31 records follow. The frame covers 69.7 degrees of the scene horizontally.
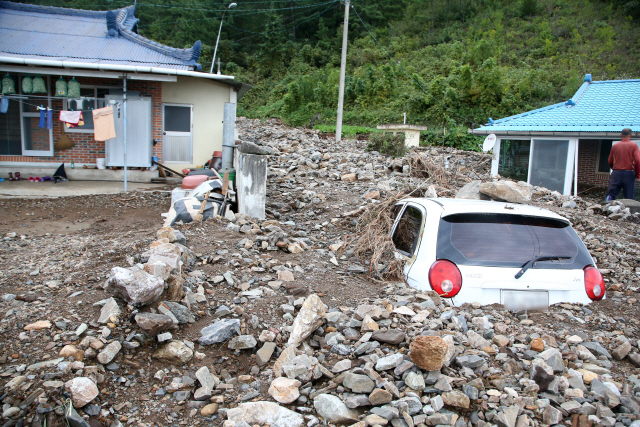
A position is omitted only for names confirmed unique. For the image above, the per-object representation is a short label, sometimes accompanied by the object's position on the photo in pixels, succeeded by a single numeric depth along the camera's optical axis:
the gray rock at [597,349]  3.16
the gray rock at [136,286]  3.42
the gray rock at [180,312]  3.49
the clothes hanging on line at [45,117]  10.80
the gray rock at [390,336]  3.06
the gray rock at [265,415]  2.51
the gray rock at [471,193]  7.23
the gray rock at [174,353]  3.12
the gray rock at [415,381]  2.63
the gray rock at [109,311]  3.30
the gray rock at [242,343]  3.27
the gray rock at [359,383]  2.62
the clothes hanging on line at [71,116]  10.62
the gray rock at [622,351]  3.15
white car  3.68
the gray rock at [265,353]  3.16
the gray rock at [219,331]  3.33
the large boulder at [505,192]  6.78
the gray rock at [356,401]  2.53
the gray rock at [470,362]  2.83
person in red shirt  9.47
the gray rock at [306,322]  3.29
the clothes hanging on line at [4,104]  10.52
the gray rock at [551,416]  2.46
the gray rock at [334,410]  2.49
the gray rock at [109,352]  2.97
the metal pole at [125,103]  10.20
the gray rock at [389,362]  2.79
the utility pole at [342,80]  18.14
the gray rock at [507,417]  2.43
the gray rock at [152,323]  3.19
